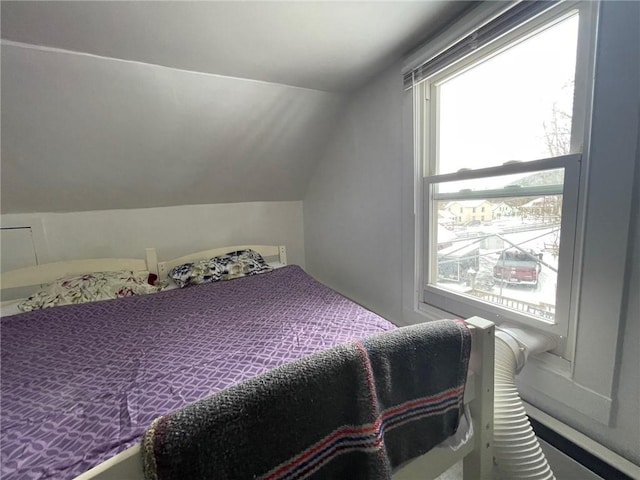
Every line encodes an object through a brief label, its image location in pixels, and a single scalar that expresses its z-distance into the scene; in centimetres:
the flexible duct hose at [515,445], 91
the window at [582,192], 89
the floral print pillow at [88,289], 187
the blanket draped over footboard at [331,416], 45
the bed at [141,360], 78
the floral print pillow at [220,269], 233
